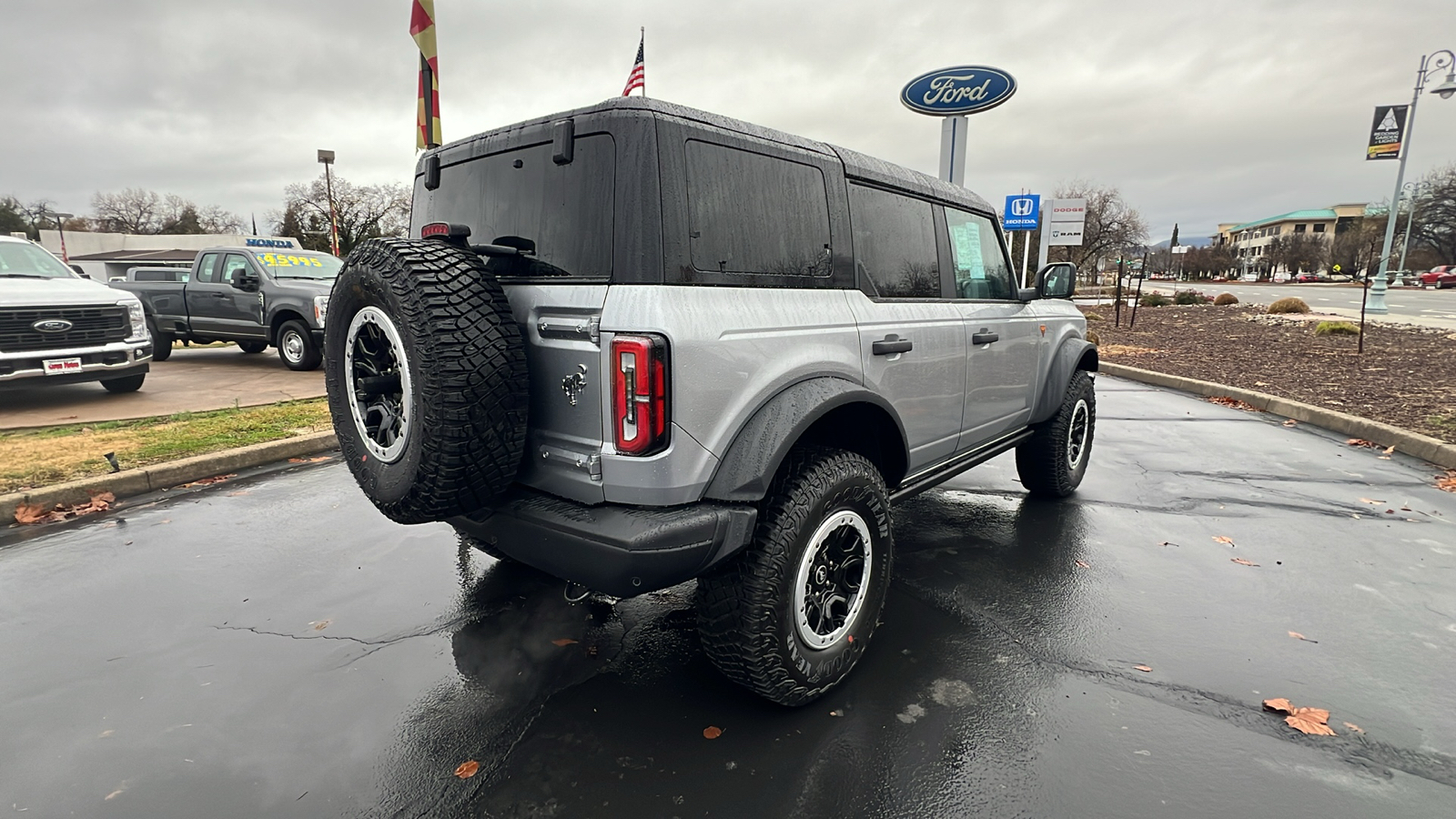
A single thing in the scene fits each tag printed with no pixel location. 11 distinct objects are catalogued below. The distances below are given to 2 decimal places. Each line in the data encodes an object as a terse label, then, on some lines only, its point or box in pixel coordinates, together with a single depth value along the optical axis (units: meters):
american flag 7.59
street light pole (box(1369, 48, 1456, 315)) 19.52
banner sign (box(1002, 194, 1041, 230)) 20.05
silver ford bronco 2.09
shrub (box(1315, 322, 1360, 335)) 14.05
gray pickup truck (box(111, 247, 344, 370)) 10.20
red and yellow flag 7.74
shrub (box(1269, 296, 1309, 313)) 21.50
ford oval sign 14.02
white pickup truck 6.95
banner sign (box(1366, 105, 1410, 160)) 23.88
